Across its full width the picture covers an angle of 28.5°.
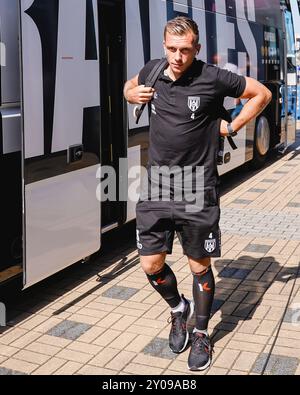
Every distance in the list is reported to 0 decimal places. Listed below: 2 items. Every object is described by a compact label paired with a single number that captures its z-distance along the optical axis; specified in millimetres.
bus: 4086
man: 3436
